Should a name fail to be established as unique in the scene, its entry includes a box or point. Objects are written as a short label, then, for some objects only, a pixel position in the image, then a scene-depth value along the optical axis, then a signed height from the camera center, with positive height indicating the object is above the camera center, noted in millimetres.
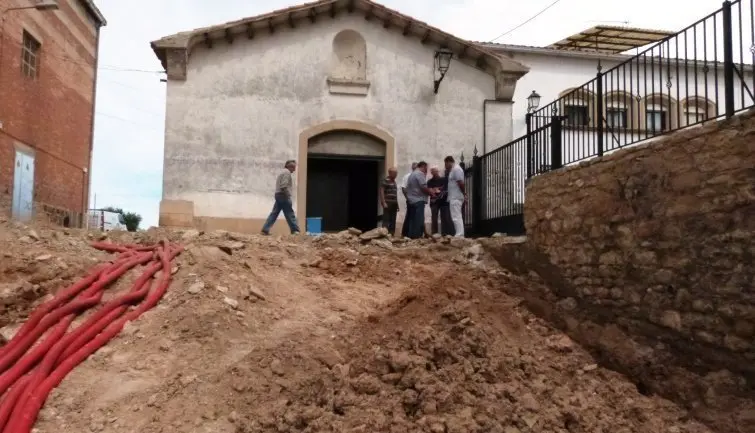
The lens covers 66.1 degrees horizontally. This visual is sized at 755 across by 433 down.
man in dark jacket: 11008 +814
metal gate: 8641 +1258
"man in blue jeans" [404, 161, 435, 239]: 10711 +893
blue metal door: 15172 +1352
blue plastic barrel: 13008 +385
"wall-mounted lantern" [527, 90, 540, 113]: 14930 +3809
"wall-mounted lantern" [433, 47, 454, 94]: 13500 +4284
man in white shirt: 10484 +961
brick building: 14656 +3833
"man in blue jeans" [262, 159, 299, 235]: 10930 +748
